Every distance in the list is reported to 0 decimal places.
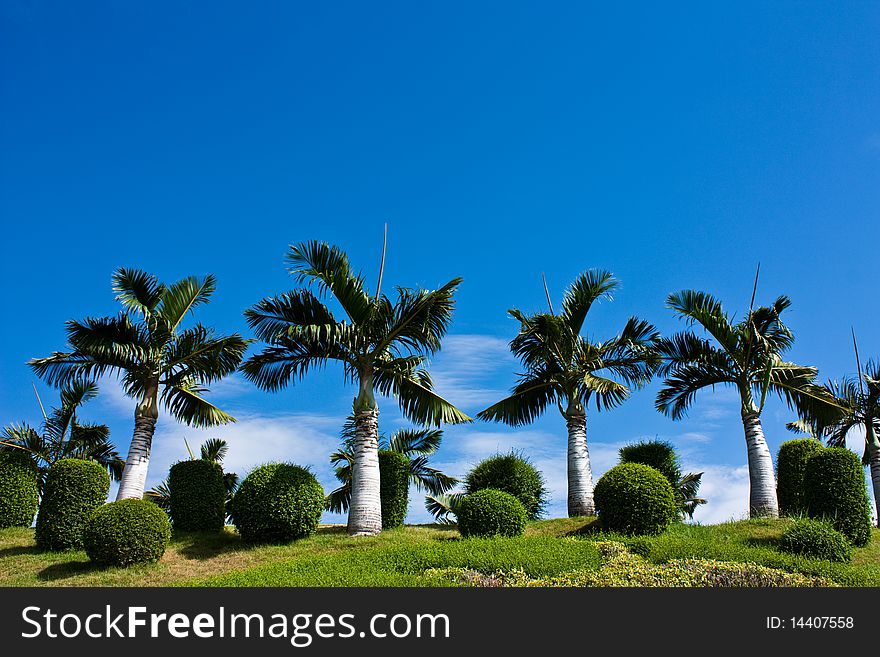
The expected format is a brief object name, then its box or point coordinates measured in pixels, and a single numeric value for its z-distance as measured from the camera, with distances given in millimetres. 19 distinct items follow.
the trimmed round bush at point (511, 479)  21438
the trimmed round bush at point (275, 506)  16828
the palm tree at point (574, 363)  20688
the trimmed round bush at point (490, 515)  16562
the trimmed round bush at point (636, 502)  16109
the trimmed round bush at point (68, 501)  17094
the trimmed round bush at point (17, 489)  19609
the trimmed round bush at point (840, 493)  17031
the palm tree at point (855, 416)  21500
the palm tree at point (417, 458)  23375
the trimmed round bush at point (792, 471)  19734
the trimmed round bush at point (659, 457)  21812
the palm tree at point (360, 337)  18641
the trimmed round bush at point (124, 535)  15211
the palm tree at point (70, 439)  21625
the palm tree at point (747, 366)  19781
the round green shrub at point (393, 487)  19781
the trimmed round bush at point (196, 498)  18781
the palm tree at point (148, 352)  19516
